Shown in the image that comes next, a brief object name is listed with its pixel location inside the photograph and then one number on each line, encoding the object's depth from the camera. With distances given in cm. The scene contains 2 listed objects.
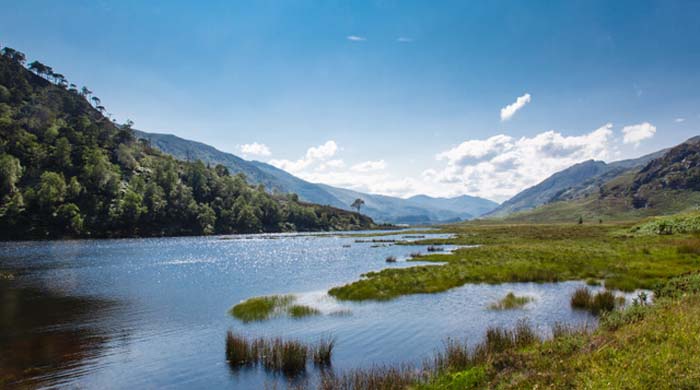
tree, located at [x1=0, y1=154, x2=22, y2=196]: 14325
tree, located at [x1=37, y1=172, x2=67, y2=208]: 14450
